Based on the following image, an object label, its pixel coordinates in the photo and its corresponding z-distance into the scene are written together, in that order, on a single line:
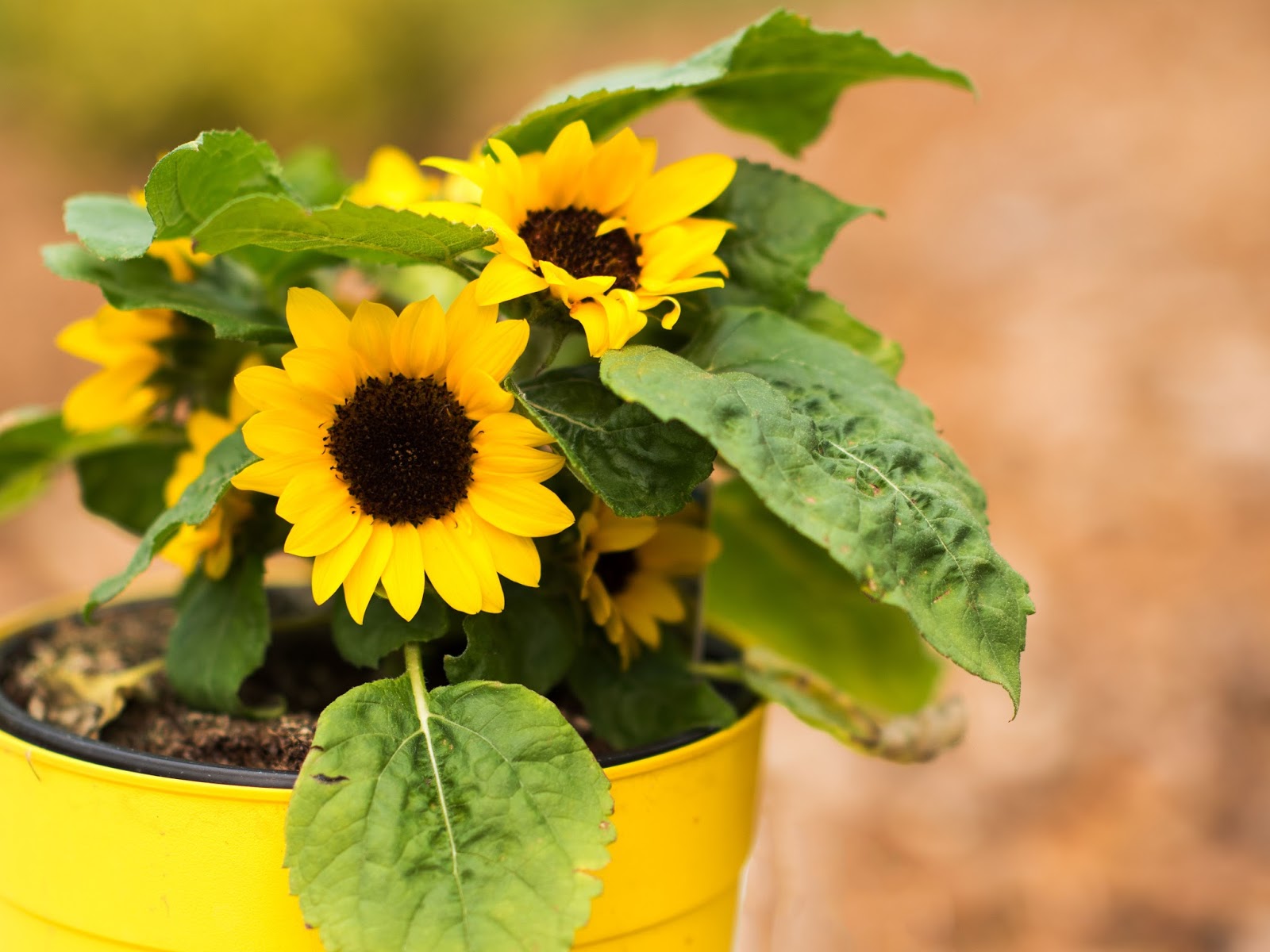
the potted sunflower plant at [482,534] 0.46
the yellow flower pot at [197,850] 0.50
